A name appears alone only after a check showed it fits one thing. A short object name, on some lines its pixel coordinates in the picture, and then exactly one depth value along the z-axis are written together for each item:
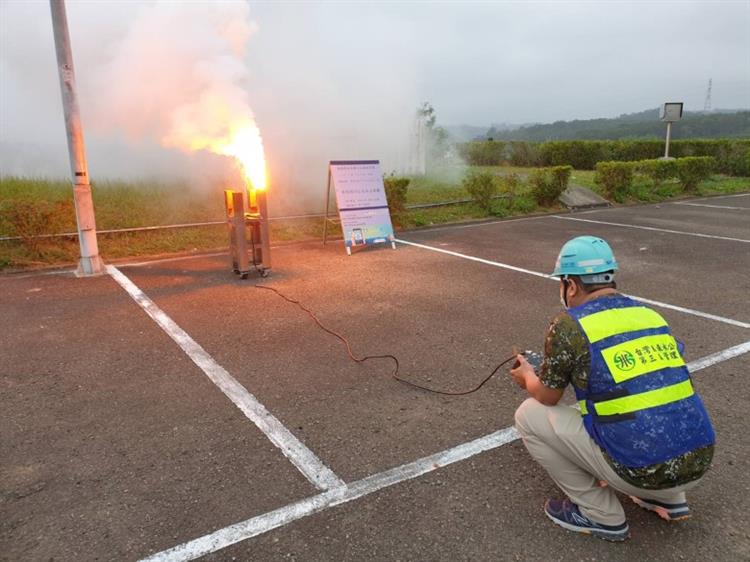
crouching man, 2.27
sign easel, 8.57
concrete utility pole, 6.54
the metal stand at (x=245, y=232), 6.77
